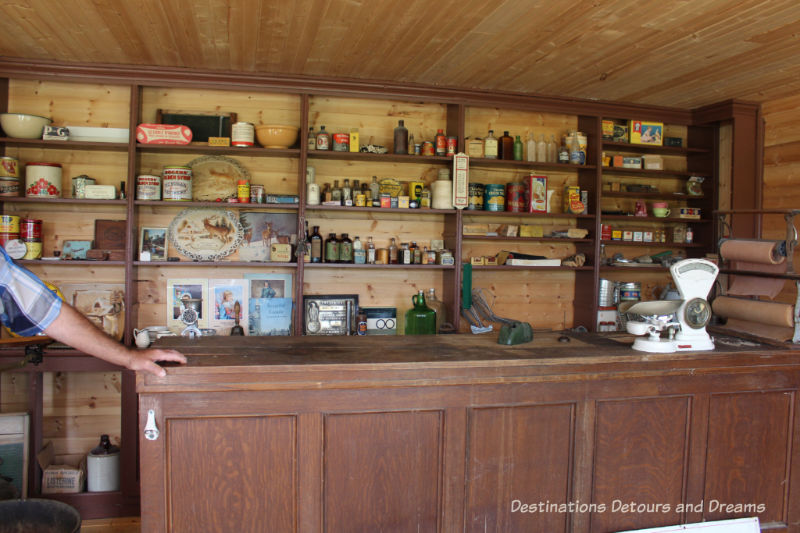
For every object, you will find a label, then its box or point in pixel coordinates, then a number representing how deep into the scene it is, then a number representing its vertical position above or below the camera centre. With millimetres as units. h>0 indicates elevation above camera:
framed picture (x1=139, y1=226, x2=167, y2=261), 3805 -49
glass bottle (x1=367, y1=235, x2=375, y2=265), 3922 -96
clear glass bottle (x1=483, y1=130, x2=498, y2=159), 4090 +712
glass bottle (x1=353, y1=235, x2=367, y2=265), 3898 -91
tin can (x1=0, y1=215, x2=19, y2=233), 3441 +44
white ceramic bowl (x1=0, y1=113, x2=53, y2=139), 3484 +666
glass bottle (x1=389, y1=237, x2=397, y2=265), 3972 -92
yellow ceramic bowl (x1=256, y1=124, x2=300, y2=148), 3693 +687
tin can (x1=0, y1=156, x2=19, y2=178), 3496 +402
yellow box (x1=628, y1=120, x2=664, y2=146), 4332 +922
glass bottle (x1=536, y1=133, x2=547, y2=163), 4238 +726
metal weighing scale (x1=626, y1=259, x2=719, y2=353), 2482 -278
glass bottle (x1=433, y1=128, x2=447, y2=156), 3963 +714
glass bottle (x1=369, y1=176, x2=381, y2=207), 3936 +352
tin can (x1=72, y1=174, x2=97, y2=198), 3568 +311
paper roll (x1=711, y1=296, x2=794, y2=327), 2596 -283
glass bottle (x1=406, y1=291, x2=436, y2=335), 4004 -548
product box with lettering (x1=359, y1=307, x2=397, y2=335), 4098 -579
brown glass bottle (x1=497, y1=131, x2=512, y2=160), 4156 +737
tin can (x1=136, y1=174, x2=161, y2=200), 3609 +307
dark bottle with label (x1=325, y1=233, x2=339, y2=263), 3855 -75
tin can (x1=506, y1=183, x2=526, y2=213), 4172 +364
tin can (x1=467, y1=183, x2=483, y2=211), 4082 +348
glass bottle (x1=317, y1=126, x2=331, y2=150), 3787 +679
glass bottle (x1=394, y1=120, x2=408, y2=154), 3918 +721
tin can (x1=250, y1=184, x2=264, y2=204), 3794 +312
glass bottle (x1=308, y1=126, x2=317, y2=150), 3885 +695
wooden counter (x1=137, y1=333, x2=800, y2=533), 2000 -757
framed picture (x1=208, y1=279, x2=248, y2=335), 3920 -460
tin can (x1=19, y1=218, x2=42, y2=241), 3521 +12
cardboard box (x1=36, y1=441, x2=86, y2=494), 3471 -1540
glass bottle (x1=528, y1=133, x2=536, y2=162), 4234 +731
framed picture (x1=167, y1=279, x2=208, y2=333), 3871 -443
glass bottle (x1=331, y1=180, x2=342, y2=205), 3869 +320
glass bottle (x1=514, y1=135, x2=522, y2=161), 4156 +722
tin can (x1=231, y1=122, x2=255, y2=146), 3689 +683
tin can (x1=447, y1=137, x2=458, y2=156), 3971 +703
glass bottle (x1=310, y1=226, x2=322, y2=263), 3831 -58
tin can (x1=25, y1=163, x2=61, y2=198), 3537 +325
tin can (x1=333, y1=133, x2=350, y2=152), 3828 +677
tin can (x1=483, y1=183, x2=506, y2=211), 4109 +355
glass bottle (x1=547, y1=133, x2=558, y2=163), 4250 +725
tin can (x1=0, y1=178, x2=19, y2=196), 3484 +274
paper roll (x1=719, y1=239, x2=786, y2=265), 2693 +10
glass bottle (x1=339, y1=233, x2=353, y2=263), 3875 -74
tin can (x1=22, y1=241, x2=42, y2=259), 3514 -121
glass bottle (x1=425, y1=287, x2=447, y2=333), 4074 -461
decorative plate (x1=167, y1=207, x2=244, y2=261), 3811 +23
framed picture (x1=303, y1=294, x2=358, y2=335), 3951 -529
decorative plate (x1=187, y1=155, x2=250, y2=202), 3846 +419
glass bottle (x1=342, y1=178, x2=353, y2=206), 3867 +316
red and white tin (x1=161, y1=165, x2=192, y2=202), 3641 +335
